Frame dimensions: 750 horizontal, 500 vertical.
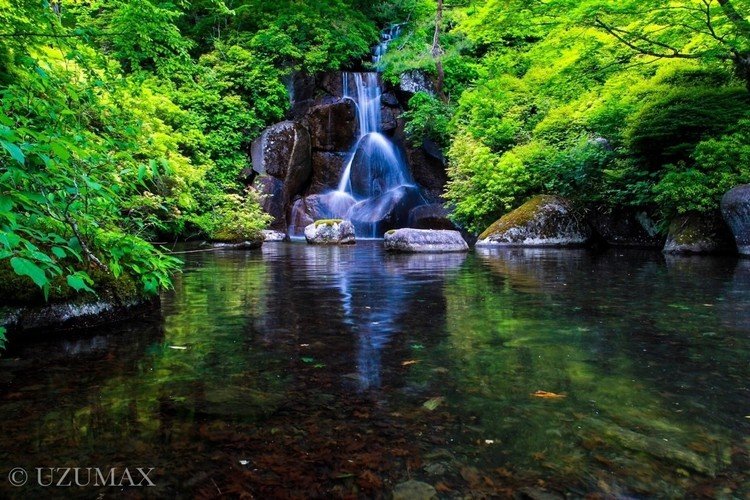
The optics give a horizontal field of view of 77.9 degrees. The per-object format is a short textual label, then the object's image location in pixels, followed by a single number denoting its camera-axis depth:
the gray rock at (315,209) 22.31
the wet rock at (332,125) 23.33
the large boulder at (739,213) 10.23
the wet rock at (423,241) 12.84
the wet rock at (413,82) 24.33
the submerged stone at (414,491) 1.58
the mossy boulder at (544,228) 14.99
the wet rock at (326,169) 23.42
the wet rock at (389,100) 24.61
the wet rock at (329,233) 16.56
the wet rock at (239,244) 14.73
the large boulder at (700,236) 11.66
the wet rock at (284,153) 22.61
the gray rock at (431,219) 20.25
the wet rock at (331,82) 24.80
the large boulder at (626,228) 14.36
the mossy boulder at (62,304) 3.61
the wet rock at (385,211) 20.31
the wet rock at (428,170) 22.83
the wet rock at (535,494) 1.56
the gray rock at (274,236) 19.55
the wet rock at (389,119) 24.17
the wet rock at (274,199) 22.02
